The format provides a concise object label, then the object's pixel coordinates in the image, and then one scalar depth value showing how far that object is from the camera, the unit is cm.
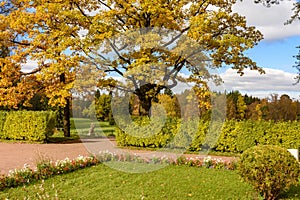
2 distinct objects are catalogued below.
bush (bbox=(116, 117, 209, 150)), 1273
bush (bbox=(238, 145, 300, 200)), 572
